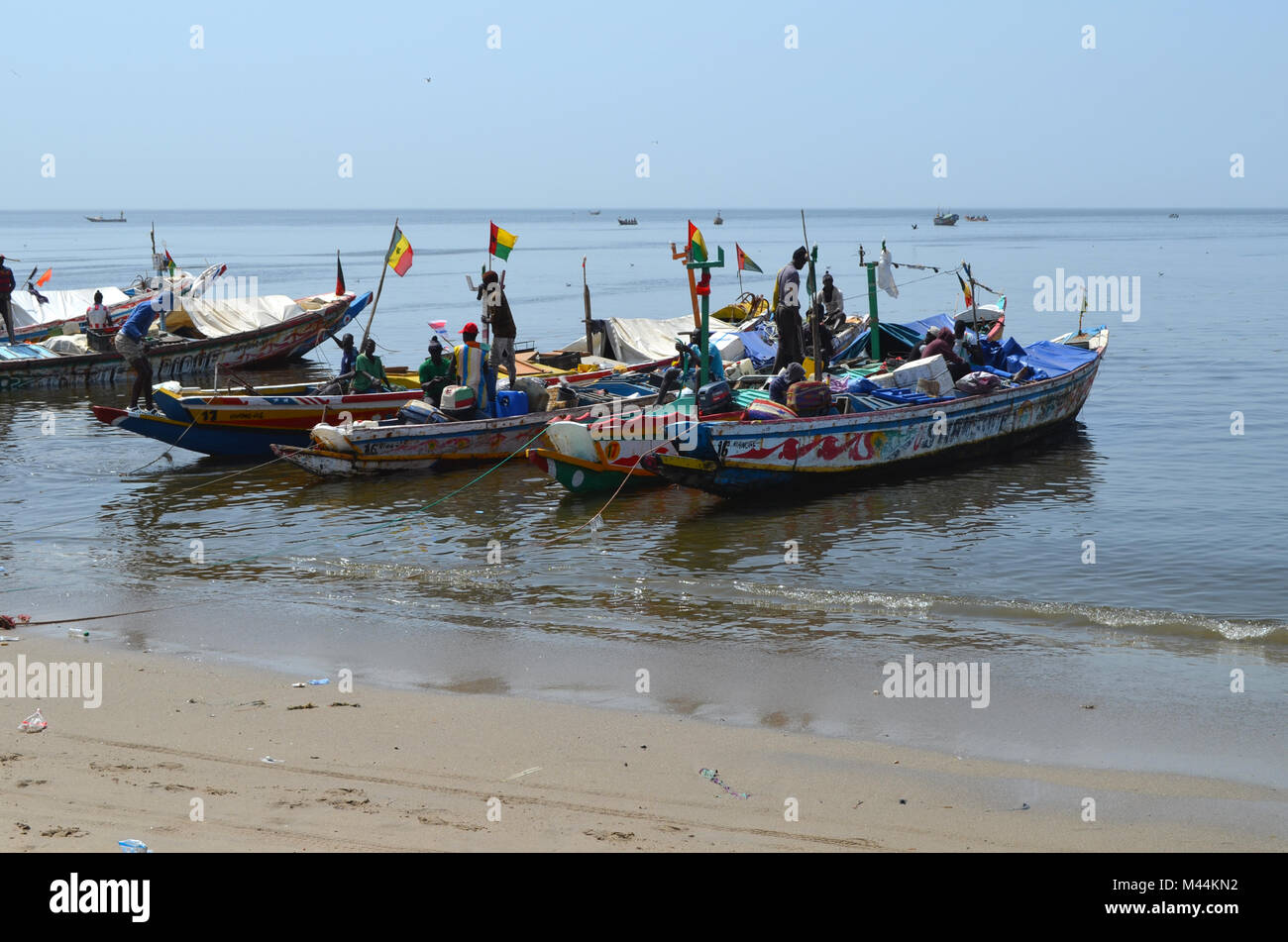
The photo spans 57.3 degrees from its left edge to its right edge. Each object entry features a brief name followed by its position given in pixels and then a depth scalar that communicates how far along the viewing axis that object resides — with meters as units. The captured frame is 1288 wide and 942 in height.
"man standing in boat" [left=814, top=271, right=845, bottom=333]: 22.33
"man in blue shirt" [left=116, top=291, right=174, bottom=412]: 21.62
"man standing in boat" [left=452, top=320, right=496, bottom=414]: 17.12
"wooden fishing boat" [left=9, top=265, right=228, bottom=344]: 30.53
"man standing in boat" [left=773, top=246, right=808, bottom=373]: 17.97
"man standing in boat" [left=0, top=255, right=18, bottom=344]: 27.84
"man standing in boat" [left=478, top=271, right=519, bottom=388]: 16.92
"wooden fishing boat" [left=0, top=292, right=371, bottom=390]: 26.20
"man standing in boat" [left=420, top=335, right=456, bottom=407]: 17.67
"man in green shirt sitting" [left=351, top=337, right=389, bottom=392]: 18.59
